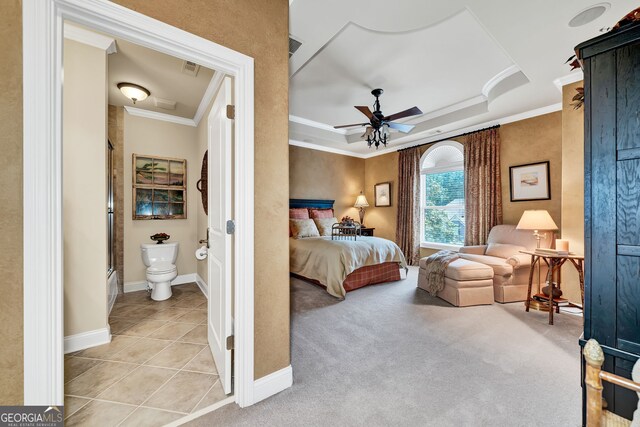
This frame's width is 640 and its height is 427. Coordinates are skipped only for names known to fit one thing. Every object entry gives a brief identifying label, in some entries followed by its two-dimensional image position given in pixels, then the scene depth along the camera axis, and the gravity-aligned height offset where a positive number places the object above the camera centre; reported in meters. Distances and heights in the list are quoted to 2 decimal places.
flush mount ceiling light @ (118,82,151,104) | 2.99 +1.45
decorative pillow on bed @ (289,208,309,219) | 5.39 -0.01
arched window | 5.21 +0.35
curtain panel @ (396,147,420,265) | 5.70 +0.18
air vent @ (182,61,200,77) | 2.58 +1.50
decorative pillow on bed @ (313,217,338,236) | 5.51 -0.27
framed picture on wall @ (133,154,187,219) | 3.78 +0.39
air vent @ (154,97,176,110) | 3.42 +1.50
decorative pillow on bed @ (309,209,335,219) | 5.77 -0.01
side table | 2.71 -0.60
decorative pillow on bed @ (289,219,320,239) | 4.93 -0.31
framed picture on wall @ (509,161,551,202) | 3.90 +0.48
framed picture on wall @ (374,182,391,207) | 6.36 +0.47
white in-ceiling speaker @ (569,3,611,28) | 2.00 +1.61
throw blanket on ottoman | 3.43 -0.79
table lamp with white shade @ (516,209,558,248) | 3.23 -0.13
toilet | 3.31 -0.73
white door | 1.62 -0.15
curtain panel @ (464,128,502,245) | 4.44 +0.49
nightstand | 6.25 -0.47
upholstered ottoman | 3.21 -0.91
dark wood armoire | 0.90 +0.04
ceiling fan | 3.35 +1.29
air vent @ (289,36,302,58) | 2.38 +1.61
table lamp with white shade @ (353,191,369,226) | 6.55 +0.26
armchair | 3.34 -0.64
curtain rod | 4.52 +1.50
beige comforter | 3.55 -0.68
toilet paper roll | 2.19 -0.35
